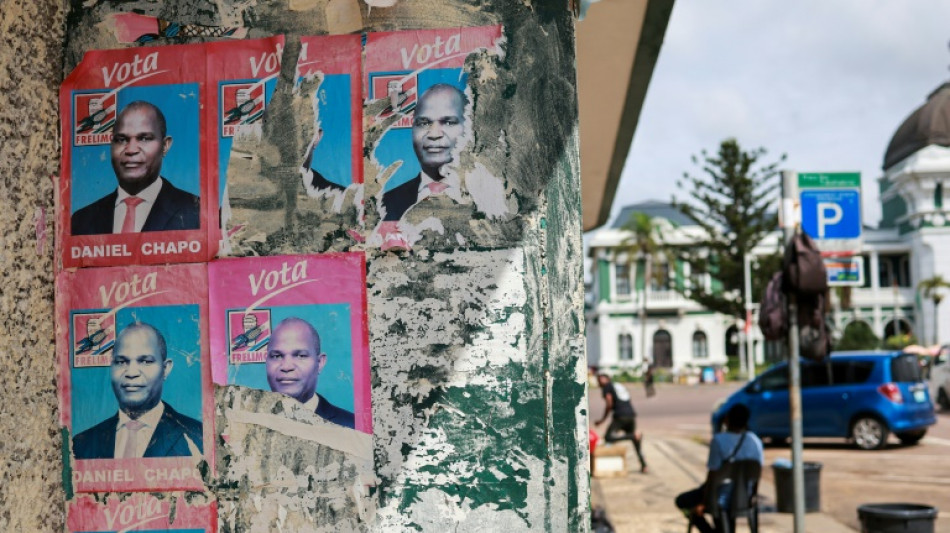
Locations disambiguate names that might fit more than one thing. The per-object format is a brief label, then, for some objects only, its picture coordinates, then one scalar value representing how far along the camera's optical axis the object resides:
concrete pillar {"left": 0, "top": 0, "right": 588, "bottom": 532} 1.97
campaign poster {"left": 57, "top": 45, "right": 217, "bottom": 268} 2.06
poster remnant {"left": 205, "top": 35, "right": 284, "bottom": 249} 2.07
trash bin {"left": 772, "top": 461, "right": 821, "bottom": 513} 10.08
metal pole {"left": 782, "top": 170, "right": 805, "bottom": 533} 6.50
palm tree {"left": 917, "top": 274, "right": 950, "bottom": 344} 58.84
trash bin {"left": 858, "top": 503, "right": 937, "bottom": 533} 6.27
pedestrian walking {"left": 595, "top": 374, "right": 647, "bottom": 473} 13.48
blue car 16.36
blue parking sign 6.59
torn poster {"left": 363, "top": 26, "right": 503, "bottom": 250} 2.02
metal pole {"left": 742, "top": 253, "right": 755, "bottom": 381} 36.79
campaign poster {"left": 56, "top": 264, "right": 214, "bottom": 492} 2.04
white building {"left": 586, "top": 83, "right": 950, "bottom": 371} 61.66
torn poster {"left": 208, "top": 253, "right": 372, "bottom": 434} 2.01
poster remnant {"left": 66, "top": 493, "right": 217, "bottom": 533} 2.02
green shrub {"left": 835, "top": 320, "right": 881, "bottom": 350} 52.56
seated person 7.11
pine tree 45.25
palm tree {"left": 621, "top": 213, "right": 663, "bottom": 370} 62.62
